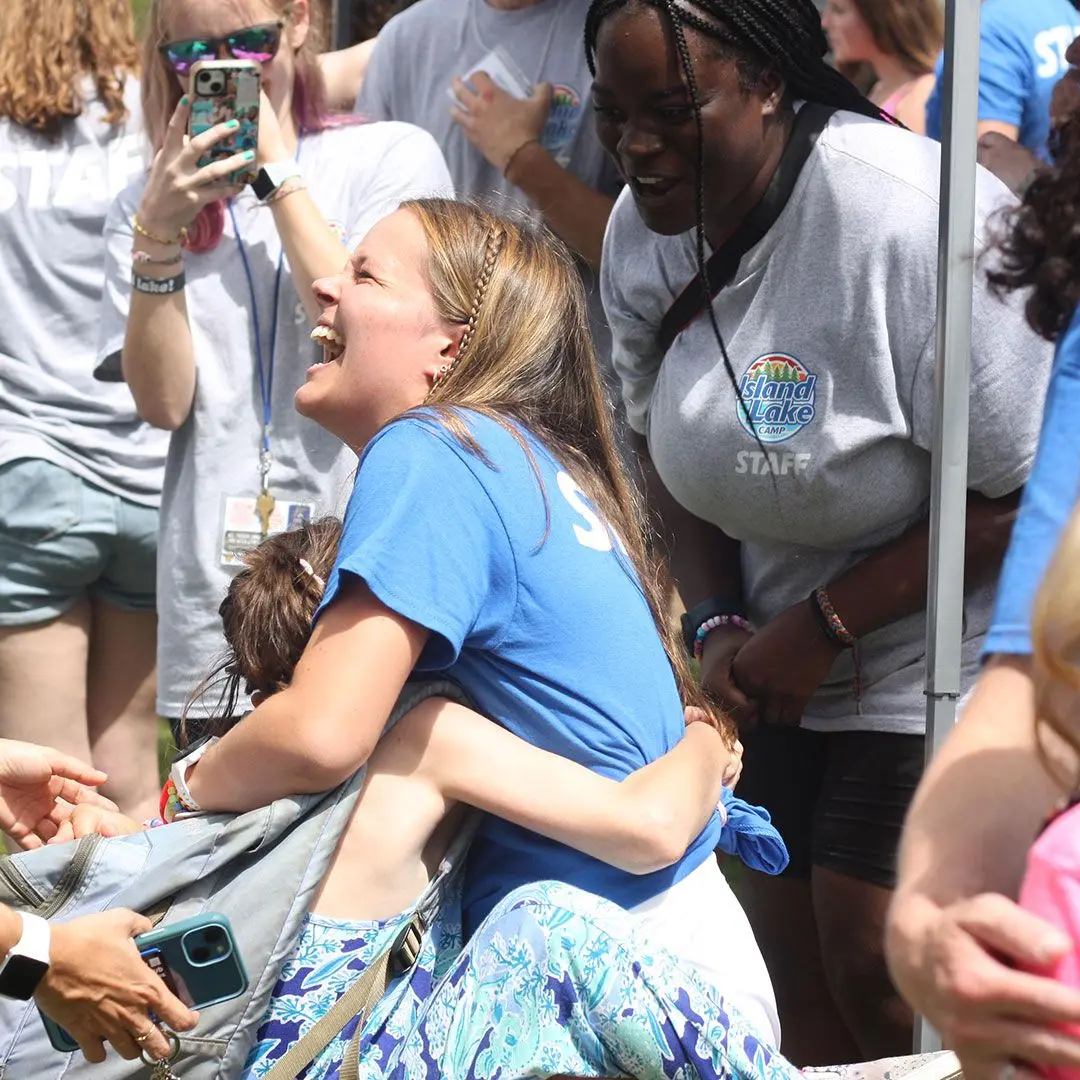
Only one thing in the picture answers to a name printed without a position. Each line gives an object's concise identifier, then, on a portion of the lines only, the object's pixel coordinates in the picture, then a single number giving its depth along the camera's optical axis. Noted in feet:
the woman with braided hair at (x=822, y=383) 12.57
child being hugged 11.35
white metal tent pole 12.25
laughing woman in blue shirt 11.32
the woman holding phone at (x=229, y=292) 13.83
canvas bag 11.24
